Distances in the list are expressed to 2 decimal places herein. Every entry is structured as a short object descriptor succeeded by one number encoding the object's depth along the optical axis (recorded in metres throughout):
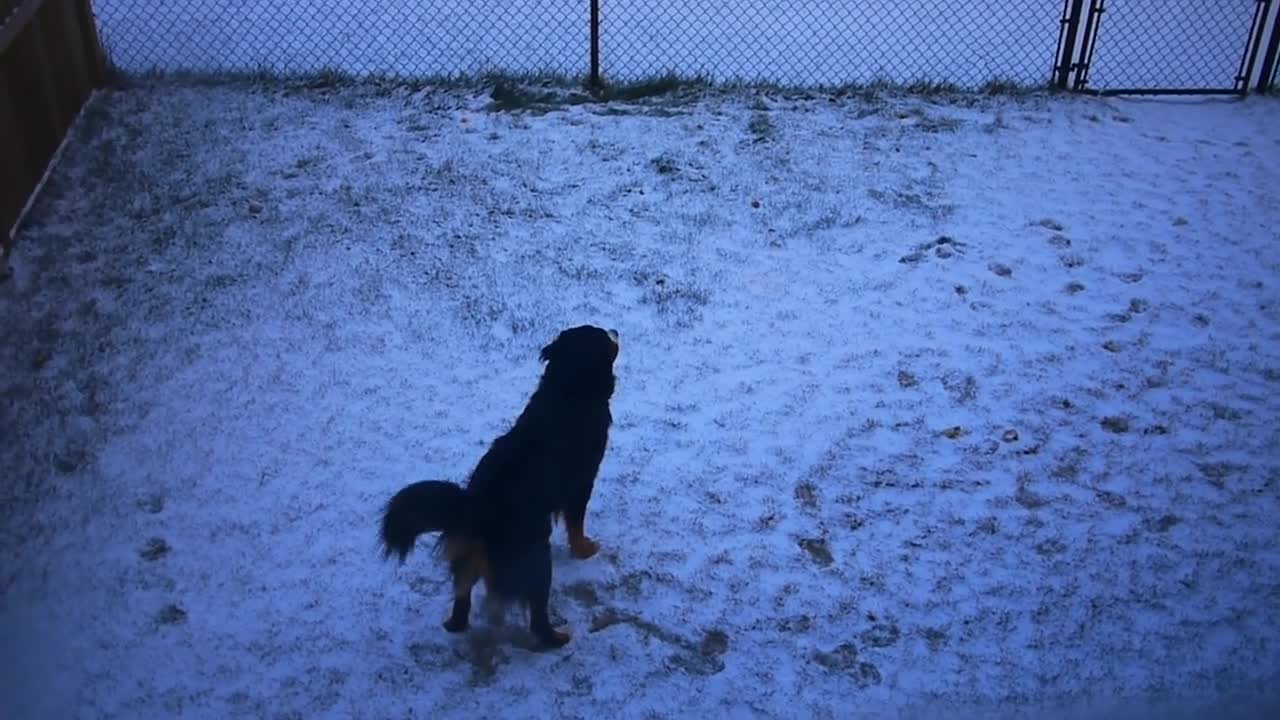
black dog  3.28
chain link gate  7.93
